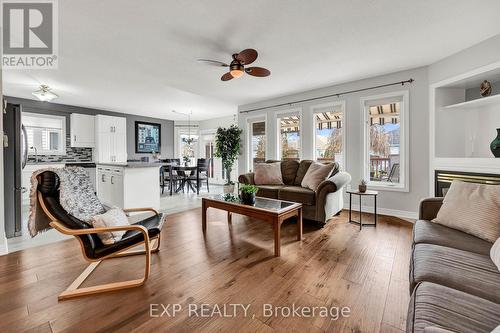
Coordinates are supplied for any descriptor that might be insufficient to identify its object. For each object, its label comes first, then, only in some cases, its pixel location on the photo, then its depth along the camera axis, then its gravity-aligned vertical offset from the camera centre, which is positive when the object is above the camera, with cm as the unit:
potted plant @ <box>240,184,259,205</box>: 280 -38
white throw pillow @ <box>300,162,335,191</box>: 355 -18
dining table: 599 -27
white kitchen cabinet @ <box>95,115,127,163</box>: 621 +77
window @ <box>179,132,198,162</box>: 870 +65
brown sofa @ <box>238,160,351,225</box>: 321 -44
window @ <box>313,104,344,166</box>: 449 +64
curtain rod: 366 +137
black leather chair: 169 -57
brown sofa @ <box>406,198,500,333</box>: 84 -58
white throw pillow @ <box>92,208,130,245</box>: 183 -50
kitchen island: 372 -35
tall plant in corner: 598 +58
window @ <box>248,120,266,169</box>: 593 +61
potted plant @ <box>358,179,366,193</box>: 332 -36
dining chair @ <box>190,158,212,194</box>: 600 -10
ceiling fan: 254 +124
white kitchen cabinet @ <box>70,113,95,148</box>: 600 +98
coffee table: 235 -53
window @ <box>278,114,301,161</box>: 525 +65
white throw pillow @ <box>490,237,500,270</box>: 119 -51
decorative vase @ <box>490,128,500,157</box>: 269 +21
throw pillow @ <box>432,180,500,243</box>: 151 -35
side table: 320 -86
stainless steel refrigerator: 279 -3
